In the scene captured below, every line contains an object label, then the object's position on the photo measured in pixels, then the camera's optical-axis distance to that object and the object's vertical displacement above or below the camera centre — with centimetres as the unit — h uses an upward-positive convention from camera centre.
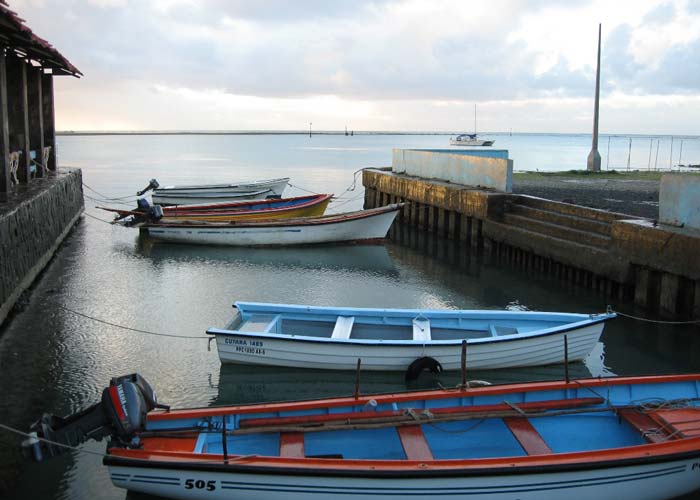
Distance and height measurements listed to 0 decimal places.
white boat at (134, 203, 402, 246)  2384 -278
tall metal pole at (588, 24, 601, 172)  3630 +237
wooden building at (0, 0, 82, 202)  1657 +134
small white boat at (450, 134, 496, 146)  13975 +213
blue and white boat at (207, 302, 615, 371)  1111 -303
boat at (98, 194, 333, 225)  2528 -243
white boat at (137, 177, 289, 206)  3384 -230
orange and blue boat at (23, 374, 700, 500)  662 -300
